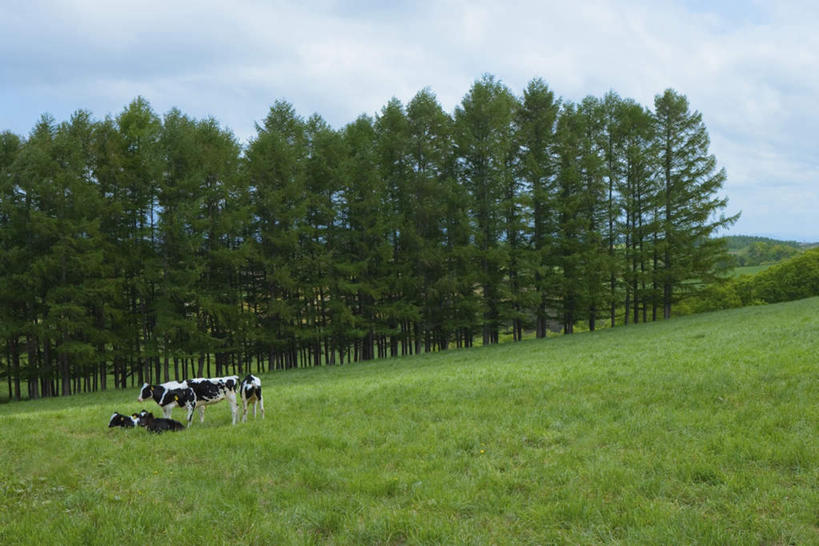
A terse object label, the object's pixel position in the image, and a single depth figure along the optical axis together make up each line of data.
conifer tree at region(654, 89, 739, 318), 35.78
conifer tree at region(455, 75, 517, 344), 30.80
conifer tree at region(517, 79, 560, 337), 32.84
